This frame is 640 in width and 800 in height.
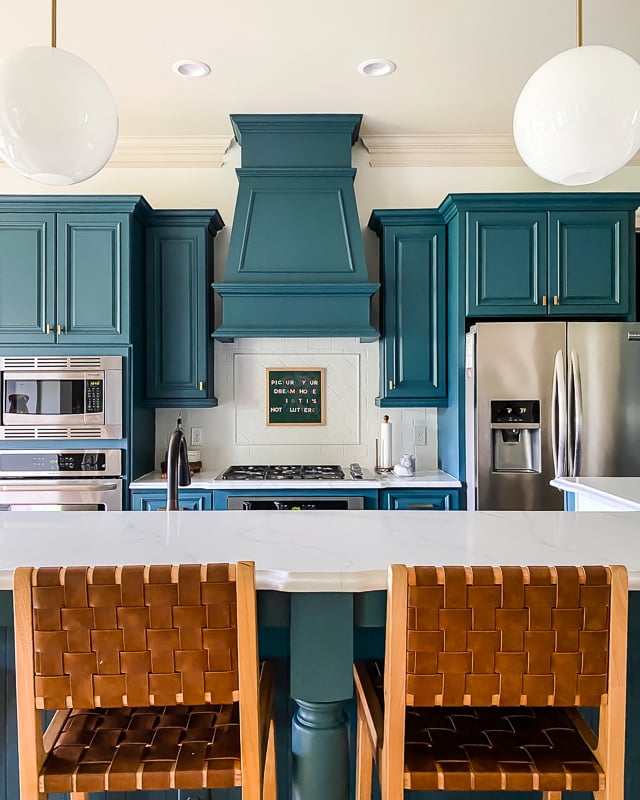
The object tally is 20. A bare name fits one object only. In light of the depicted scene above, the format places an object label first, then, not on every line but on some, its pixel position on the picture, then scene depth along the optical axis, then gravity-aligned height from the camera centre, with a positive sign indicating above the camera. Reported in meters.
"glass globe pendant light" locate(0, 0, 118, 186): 1.39 +0.67
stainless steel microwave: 3.40 +0.04
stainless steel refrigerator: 3.24 +0.06
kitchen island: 1.23 -0.31
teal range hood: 3.53 +1.00
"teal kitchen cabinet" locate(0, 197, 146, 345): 3.43 +0.75
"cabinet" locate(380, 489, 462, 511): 3.40 -0.50
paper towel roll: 3.82 -0.23
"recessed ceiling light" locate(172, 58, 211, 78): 3.01 +1.66
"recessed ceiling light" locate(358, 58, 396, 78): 3.00 +1.67
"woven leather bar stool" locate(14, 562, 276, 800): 1.03 -0.42
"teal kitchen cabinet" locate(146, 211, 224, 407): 3.67 +0.60
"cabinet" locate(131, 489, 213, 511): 3.37 -0.48
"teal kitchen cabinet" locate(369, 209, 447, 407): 3.70 +0.58
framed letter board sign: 4.00 +0.02
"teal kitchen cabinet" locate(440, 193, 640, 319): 3.45 +0.83
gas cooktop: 3.47 -0.37
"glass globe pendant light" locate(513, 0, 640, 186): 1.40 +0.68
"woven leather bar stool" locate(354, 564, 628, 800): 1.03 -0.42
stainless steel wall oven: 3.36 -0.38
